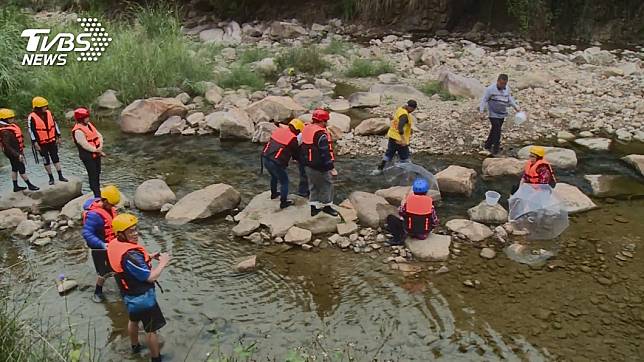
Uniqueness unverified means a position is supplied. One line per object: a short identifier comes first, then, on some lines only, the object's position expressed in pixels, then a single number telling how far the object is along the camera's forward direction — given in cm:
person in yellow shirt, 966
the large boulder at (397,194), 921
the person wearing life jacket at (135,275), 529
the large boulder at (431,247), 771
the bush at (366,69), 1583
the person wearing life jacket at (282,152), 847
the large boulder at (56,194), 926
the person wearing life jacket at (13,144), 898
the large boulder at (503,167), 1020
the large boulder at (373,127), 1198
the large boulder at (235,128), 1205
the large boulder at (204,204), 883
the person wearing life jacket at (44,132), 902
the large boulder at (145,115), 1268
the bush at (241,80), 1503
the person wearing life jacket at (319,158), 818
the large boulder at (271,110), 1280
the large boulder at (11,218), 864
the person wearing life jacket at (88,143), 830
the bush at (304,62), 1627
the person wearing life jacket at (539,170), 838
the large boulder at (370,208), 859
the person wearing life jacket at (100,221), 627
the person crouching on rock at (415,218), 782
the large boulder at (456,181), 955
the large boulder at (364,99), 1372
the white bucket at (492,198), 872
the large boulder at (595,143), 1127
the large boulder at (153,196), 917
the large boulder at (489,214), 865
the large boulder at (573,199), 898
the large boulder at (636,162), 1018
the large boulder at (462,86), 1362
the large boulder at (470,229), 823
